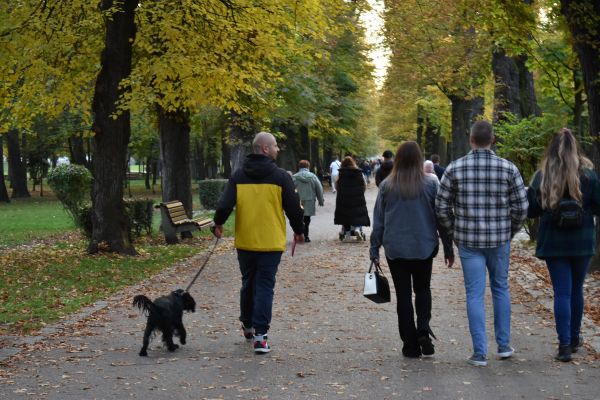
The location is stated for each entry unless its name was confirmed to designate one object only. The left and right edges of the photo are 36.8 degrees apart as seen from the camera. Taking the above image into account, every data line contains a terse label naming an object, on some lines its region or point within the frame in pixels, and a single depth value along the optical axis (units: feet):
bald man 25.17
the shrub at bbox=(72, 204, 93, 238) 60.54
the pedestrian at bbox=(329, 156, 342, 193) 128.68
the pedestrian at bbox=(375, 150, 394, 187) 60.44
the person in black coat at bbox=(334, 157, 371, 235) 61.57
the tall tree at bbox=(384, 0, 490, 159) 99.50
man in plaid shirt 22.90
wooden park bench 61.00
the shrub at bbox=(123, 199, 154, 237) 64.28
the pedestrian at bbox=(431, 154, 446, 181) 70.89
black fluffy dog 24.23
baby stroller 63.72
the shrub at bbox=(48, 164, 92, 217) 64.23
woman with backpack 23.22
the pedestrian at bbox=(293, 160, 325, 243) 64.32
